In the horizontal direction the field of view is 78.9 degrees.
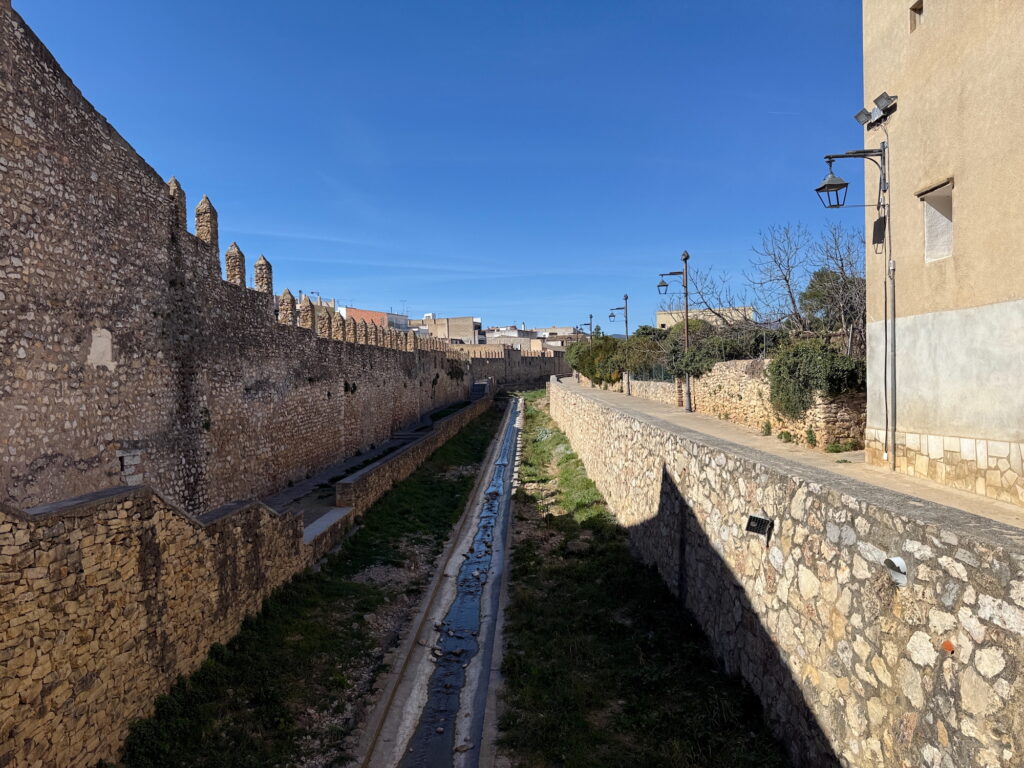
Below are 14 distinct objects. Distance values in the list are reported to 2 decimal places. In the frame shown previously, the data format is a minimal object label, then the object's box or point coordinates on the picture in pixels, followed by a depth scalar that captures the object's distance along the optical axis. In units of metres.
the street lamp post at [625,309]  34.53
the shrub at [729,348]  17.33
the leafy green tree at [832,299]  14.45
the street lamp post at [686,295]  17.46
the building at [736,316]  18.16
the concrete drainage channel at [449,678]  5.83
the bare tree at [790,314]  16.08
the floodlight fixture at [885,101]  7.27
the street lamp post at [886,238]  7.46
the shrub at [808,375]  10.34
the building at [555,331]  124.40
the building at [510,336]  97.50
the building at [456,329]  89.31
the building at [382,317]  61.40
